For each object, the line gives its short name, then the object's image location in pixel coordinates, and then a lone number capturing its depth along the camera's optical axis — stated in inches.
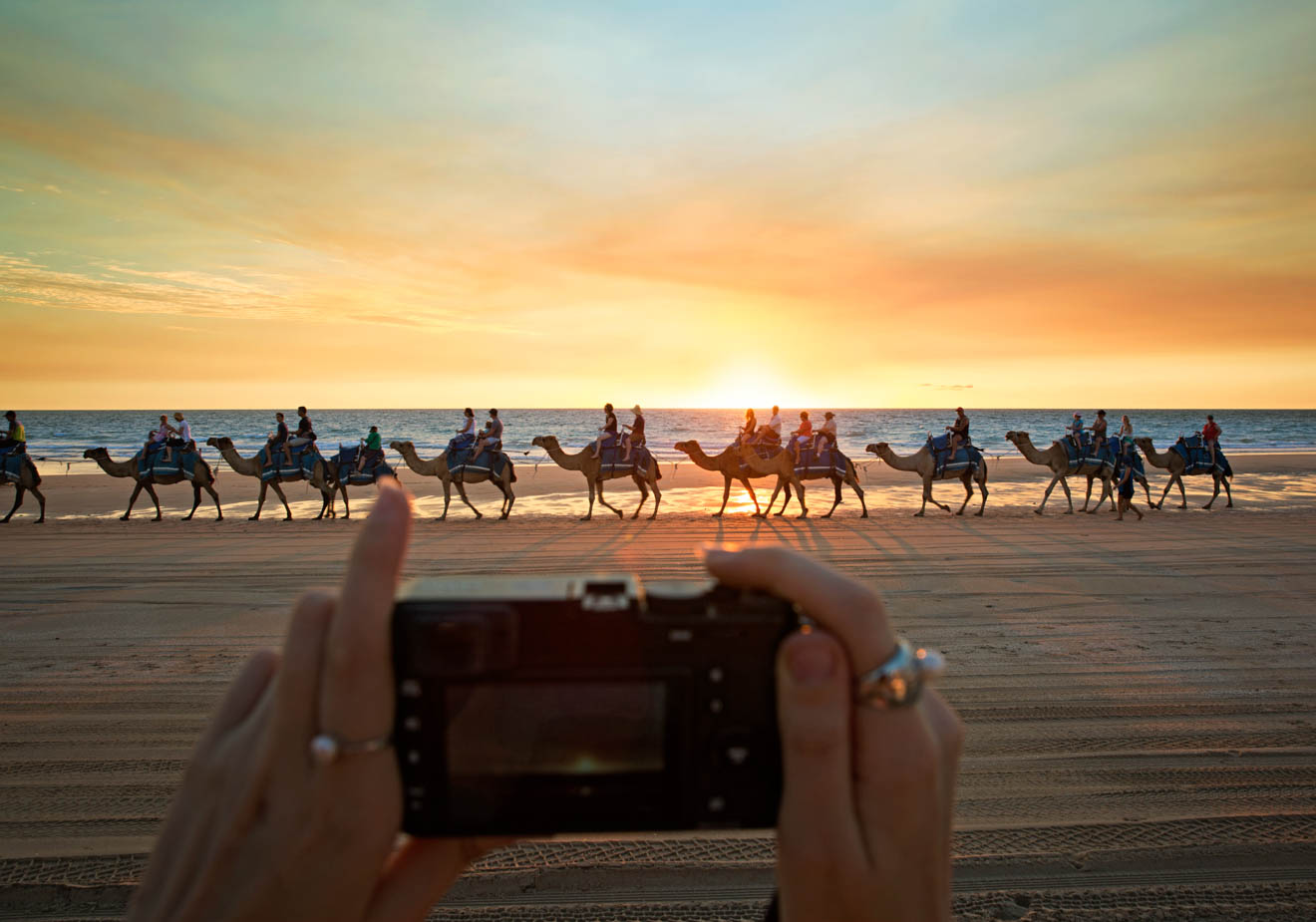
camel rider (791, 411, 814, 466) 673.6
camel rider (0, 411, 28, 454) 626.8
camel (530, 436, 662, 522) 672.4
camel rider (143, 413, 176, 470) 658.8
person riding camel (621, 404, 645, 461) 673.0
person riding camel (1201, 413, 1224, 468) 727.1
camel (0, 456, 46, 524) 628.7
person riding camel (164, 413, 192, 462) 660.7
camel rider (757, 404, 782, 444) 688.4
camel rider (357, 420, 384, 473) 687.1
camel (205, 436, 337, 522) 672.4
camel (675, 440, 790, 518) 685.3
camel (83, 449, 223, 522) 655.8
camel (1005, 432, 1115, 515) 687.7
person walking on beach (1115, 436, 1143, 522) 631.2
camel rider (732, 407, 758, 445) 686.5
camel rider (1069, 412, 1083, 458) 690.2
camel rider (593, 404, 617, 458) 671.8
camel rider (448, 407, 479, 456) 668.7
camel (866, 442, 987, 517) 694.5
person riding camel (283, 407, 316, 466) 677.9
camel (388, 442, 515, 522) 663.1
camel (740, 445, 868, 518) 666.2
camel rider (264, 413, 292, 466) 676.7
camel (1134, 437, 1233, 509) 739.5
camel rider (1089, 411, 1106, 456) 690.2
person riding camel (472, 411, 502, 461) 662.5
